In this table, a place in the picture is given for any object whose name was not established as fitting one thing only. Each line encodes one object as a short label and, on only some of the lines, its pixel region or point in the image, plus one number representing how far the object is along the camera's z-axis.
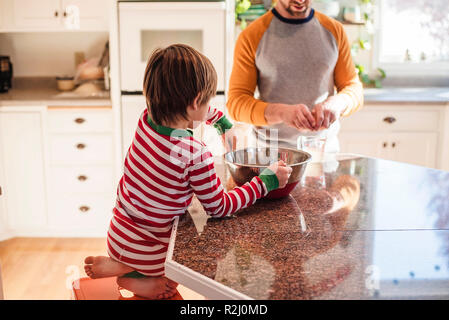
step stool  1.14
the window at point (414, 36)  3.86
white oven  2.98
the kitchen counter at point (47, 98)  3.14
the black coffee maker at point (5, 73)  3.43
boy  1.06
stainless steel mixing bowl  1.23
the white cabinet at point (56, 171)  3.18
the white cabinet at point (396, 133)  3.25
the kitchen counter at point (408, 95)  3.21
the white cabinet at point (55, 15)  3.23
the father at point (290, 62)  1.88
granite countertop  0.82
